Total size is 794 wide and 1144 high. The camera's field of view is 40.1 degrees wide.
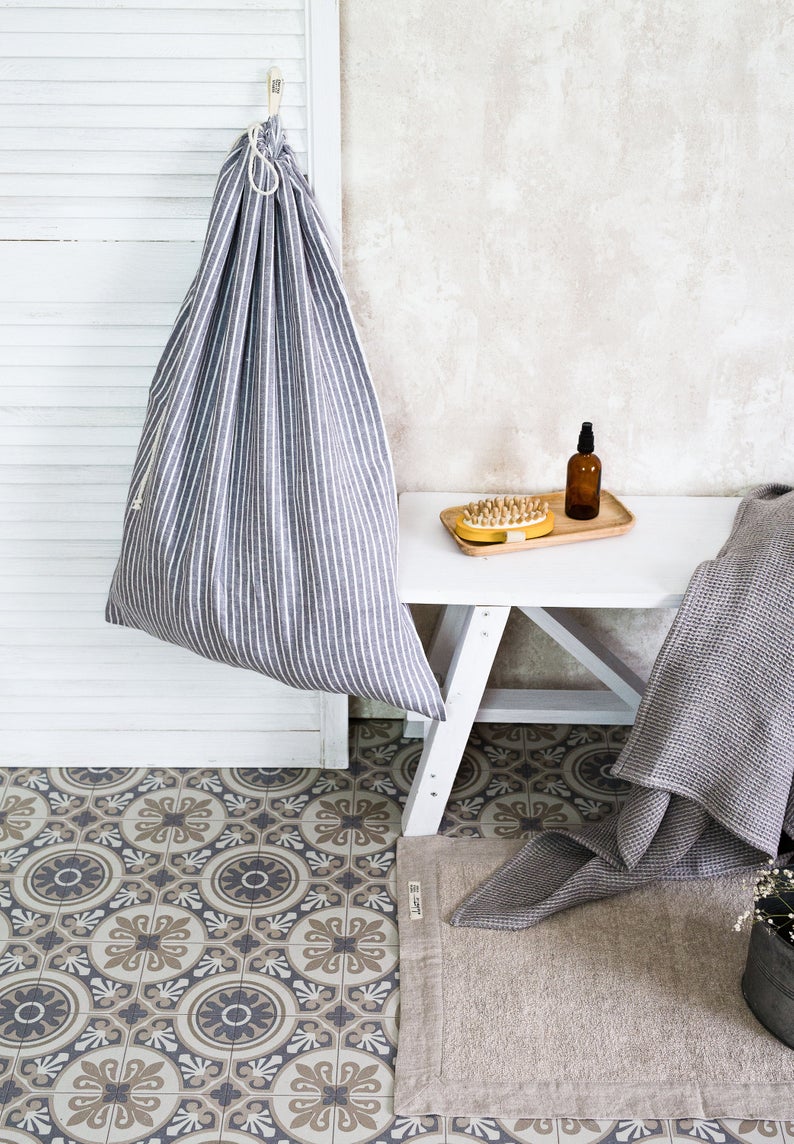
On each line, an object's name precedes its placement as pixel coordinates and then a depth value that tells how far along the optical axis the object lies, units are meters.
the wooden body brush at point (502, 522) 1.75
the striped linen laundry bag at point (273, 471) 1.54
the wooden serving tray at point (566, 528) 1.75
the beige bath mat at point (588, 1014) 1.43
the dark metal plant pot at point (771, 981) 1.44
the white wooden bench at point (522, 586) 1.65
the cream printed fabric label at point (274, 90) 1.56
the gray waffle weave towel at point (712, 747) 1.54
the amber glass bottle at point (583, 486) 1.81
